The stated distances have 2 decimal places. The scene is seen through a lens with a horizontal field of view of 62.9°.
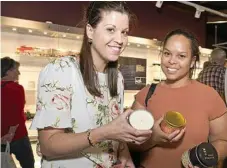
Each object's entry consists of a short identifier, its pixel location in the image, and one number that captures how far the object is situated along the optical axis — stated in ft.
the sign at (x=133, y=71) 10.49
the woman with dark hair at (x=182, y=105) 3.25
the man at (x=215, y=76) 7.36
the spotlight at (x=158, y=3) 10.93
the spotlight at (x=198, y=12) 11.98
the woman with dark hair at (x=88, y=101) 2.25
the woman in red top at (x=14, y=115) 6.69
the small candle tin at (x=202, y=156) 2.71
